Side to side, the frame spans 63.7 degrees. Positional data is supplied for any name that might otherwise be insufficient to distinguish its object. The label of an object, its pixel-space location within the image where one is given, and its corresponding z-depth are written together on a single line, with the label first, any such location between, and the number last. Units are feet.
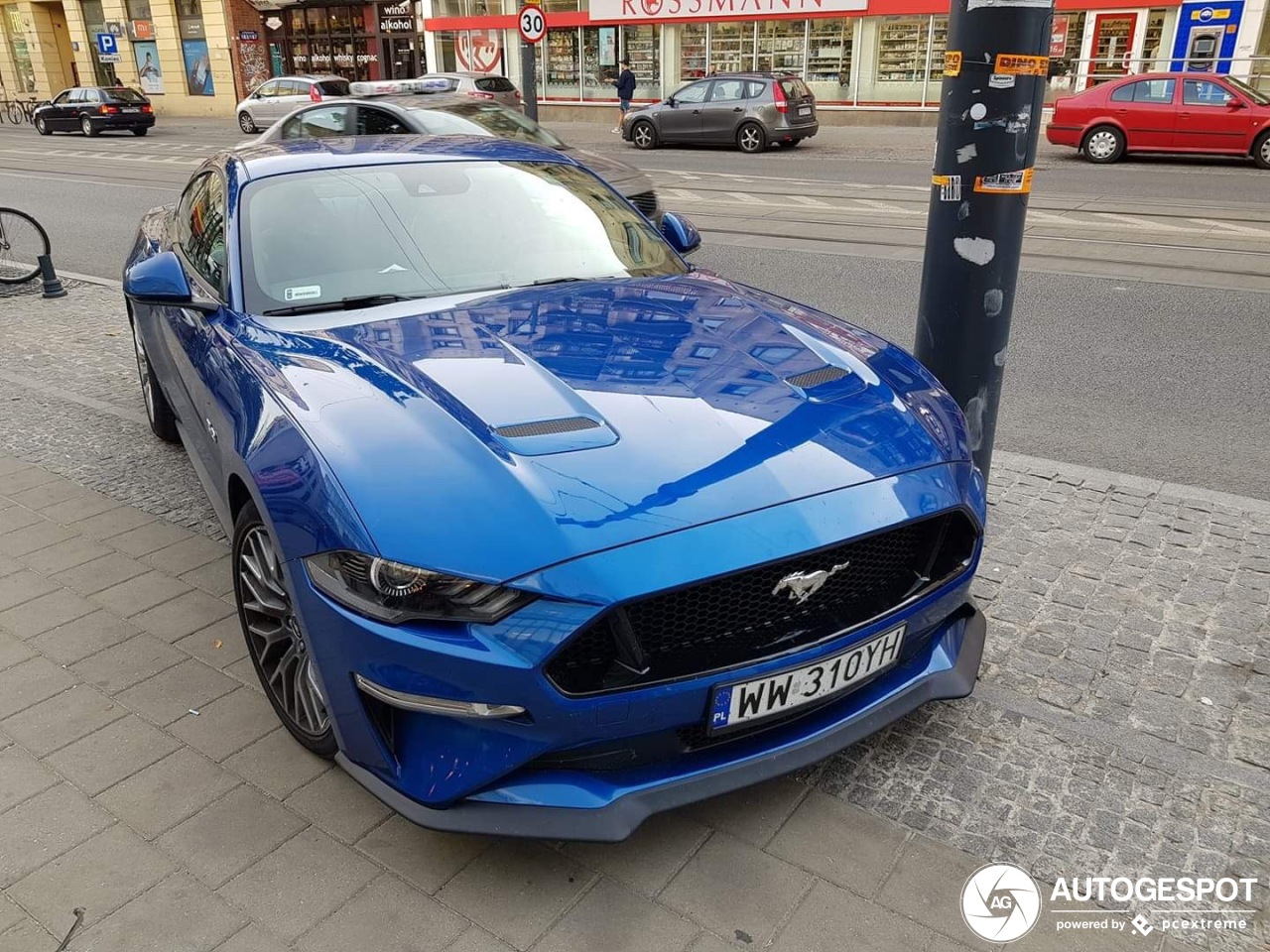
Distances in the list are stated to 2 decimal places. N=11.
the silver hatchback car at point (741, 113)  66.44
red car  52.60
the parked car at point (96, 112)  94.84
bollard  29.17
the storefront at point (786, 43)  76.28
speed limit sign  55.36
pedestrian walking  88.48
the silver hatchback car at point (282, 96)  88.63
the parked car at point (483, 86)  64.44
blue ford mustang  7.27
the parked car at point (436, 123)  31.04
